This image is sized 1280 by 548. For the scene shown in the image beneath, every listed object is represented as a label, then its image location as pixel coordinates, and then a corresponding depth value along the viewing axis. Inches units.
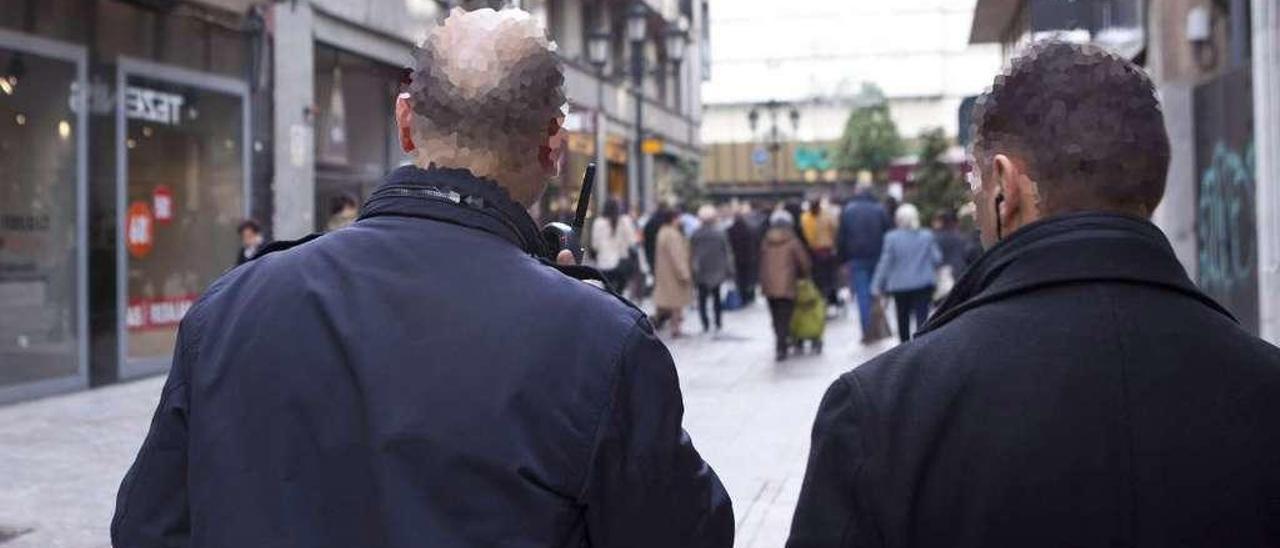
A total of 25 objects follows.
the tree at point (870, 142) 2198.6
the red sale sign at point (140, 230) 548.4
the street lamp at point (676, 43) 1026.1
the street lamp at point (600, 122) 1021.8
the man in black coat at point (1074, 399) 70.7
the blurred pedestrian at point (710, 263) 751.7
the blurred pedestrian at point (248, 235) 523.8
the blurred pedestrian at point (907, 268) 567.5
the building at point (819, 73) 2603.3
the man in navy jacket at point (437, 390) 75.2
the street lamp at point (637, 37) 908.8
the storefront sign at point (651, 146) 1181.1
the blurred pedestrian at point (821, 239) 831.1
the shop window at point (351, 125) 702.5
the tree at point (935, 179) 1016.2
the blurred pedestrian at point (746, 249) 923.4
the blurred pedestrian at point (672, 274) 730.2
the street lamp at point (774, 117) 1562.5
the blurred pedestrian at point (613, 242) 748.0
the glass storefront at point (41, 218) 482.6
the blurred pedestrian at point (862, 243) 668.7
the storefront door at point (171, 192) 546.3
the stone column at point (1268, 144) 440.1
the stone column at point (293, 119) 637.3
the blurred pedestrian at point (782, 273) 602.2
